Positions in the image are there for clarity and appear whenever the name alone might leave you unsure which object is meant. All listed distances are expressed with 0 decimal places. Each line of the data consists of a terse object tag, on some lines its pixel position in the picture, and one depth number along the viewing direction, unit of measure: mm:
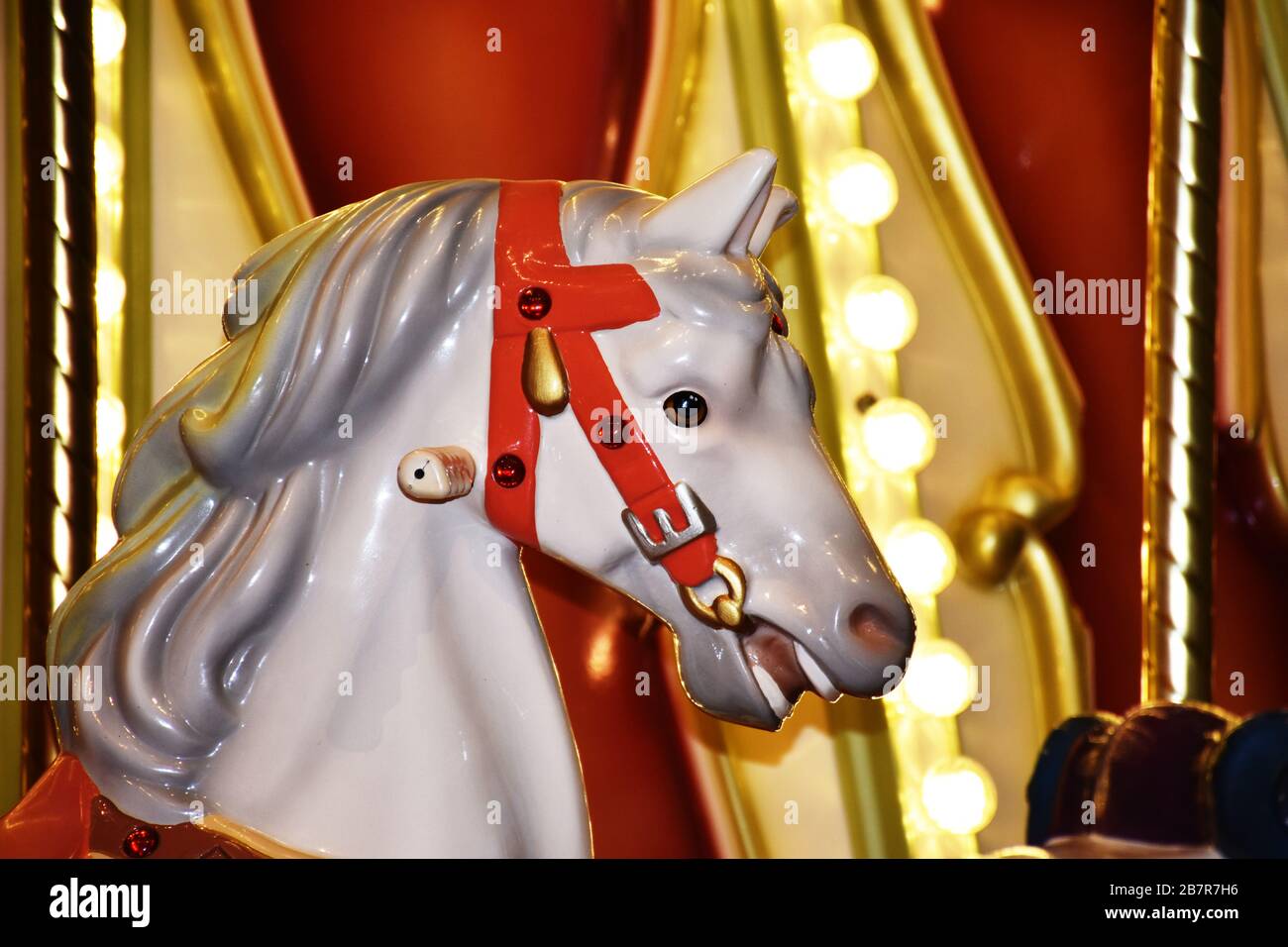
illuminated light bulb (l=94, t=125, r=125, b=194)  1709
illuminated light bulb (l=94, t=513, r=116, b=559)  1665
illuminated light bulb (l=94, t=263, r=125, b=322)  1677
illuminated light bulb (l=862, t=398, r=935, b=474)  1824
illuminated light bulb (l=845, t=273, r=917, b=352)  1837
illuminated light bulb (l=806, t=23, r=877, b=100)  1874
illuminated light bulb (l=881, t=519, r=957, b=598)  1794
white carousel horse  923
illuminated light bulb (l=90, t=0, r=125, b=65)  1713
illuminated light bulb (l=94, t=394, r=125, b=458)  1659
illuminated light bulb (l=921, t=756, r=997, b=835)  1790
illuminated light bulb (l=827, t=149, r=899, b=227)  1854
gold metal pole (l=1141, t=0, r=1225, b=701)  1766
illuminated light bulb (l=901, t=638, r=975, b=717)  1797
